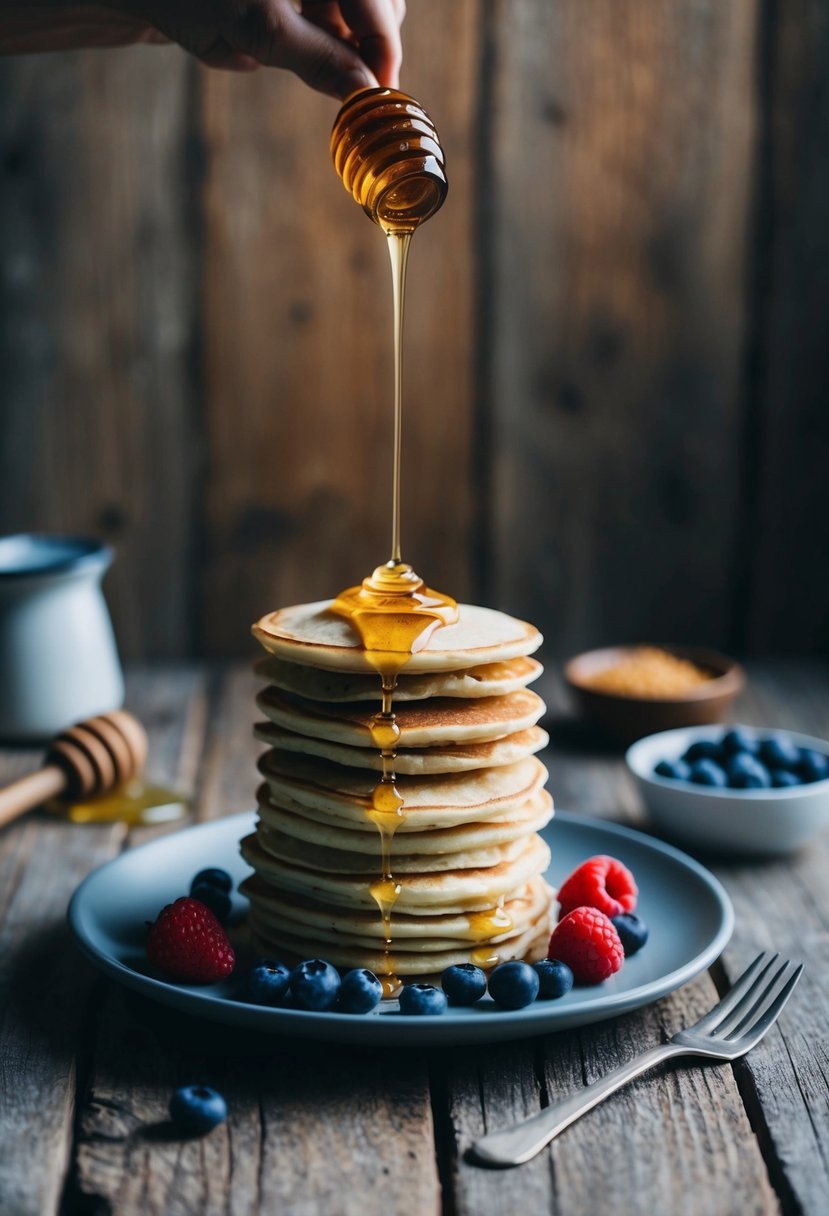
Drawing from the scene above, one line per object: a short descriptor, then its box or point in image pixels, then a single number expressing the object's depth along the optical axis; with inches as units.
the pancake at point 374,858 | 22.8
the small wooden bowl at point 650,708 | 35.1
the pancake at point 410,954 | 22.8
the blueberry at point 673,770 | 30.4
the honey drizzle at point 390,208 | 22.4
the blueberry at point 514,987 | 21.9
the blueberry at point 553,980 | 22.4
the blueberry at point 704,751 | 31.3
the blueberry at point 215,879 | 25.3
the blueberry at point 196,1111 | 19.9
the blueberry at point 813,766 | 30.4
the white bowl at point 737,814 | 28.6
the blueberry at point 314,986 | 21.6
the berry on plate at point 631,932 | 23.7
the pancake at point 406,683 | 22.8
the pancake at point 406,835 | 22.7
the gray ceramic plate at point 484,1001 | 20.6
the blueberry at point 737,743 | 30.9
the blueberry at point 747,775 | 29.9
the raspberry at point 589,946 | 22.8
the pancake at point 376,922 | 22.8
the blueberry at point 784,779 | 30.0
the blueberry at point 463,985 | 22.2
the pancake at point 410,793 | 22.6
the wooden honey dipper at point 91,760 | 30.9
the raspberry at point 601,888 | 24.4
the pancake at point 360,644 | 22.7
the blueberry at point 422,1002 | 21.4
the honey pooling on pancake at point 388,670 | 22.5
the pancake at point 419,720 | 22.6
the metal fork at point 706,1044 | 19.6
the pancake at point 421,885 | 22.7
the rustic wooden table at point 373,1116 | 19.1
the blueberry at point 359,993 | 21.7
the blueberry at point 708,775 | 30.0
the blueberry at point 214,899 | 25.0
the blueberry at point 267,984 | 21.9
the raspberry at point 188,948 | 22.5
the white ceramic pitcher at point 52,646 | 34.4
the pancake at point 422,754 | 22.7
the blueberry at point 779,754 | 30.5
